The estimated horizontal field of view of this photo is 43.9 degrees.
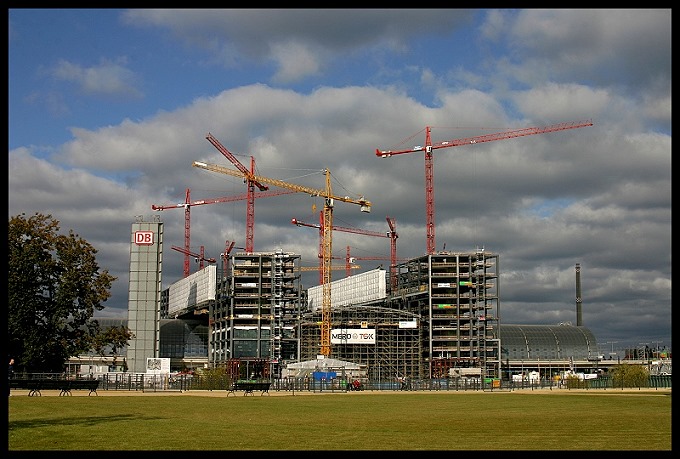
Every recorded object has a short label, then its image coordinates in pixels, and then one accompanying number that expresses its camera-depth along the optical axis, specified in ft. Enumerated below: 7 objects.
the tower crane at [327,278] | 571.28
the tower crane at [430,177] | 627.05
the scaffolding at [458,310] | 590.96
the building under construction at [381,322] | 579.07
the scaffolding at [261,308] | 632.79
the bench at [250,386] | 250.37
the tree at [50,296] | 281.33
